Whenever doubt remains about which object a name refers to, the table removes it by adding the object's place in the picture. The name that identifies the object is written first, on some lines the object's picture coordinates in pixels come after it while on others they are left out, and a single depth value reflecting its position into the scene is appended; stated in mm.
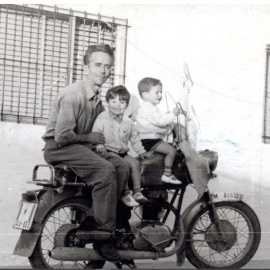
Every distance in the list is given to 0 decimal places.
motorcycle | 3785
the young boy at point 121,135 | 4016
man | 3787
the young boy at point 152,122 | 4316
